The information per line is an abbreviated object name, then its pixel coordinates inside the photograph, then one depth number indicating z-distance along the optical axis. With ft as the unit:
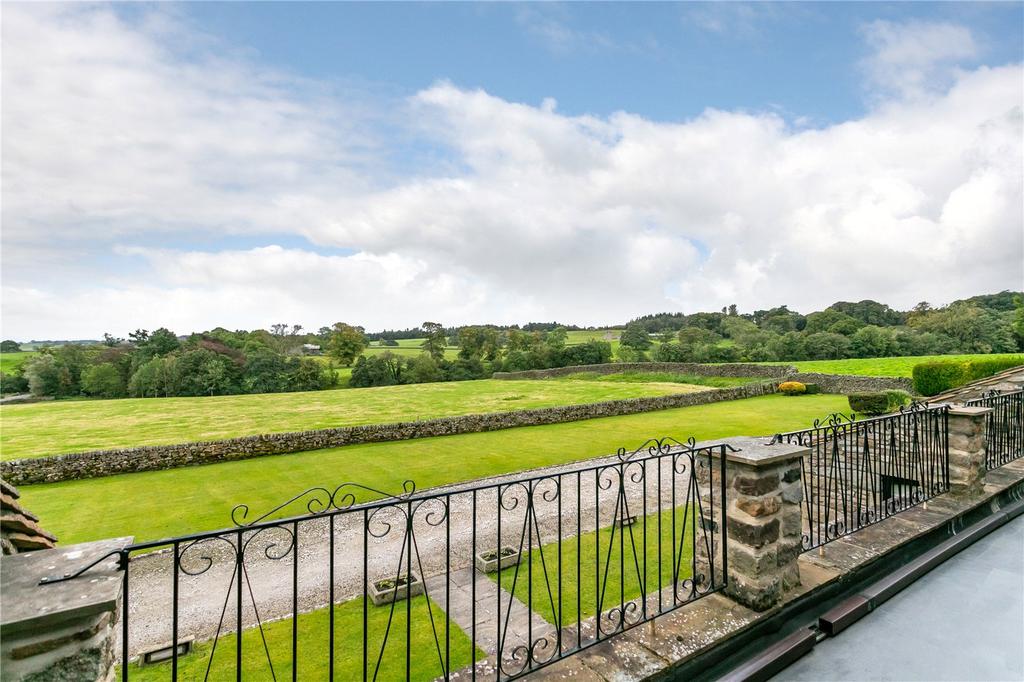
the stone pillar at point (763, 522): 10.00
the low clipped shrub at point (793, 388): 93.71
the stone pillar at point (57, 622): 4.78
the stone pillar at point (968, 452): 16.28
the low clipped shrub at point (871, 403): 58.85
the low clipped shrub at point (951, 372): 61.16
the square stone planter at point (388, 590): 19.03
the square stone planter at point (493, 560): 21.42
